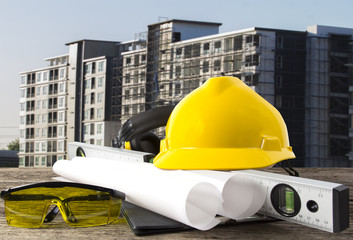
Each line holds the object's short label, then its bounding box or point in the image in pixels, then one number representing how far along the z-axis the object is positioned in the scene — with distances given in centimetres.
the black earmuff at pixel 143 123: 141
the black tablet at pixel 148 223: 77
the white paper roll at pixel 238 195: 84
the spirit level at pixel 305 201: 73
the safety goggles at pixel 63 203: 85
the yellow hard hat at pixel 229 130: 97
